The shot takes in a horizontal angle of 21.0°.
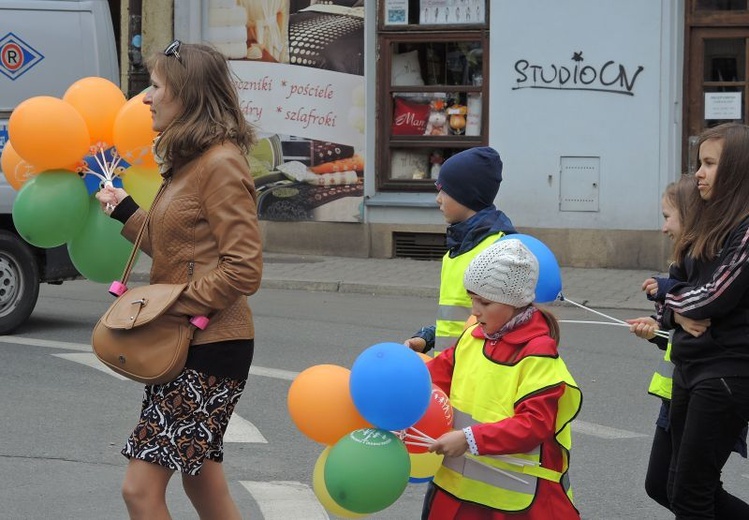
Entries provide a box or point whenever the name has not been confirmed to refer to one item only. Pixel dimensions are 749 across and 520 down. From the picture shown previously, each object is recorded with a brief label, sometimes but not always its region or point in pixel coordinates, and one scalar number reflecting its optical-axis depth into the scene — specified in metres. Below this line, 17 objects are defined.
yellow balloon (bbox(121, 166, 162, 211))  7.47
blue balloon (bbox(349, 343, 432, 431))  5.54
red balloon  5.80
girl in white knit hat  5.68
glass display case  23.75
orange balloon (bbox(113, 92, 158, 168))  7.31
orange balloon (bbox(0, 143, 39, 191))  7.72
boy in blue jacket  6.99
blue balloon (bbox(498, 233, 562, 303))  6.35
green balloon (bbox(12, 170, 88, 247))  7.24
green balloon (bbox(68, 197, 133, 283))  7.32
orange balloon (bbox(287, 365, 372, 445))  5.83
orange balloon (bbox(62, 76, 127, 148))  7.67
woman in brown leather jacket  6.34
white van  15.64
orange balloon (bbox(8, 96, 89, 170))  7.32
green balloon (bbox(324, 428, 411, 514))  5.60
